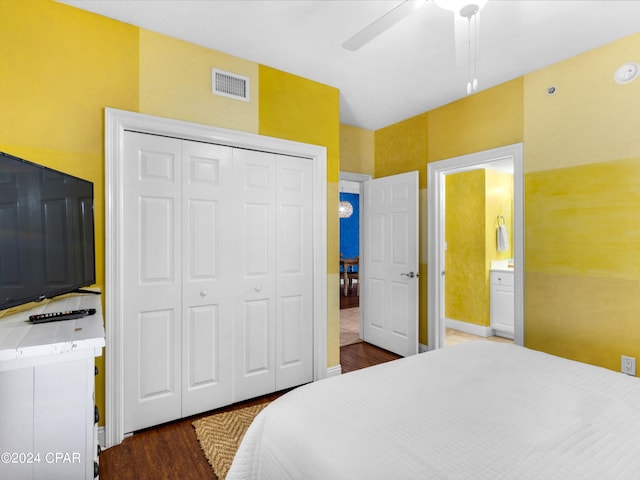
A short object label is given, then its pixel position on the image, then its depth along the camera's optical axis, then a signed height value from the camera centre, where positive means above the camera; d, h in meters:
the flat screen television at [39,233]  1.20 +0.04
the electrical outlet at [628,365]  2.29 -0.86
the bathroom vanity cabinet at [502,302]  4.25 -0.82
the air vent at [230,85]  2.57 +1.19
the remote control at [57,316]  1.29 -0.29
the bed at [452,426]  0.98 -0.64
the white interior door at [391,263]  3.62 -0.28
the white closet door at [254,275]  2.68 -0.29
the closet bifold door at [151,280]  2.26 -0.27
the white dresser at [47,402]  1.03 -0.50
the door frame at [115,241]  2.14 +0.00
